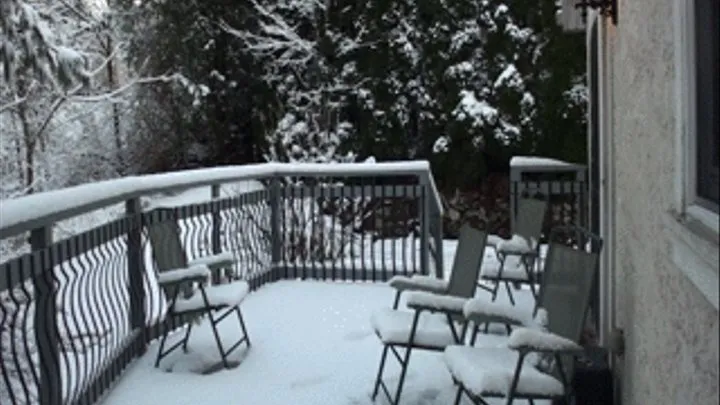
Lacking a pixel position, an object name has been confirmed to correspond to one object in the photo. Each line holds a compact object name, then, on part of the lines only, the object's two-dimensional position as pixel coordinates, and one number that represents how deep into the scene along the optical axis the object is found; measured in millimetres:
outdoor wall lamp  3587
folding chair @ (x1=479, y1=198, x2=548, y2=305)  5652
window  1639
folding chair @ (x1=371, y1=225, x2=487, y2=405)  3750
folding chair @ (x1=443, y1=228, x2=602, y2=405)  2869
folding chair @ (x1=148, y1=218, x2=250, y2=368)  4332
